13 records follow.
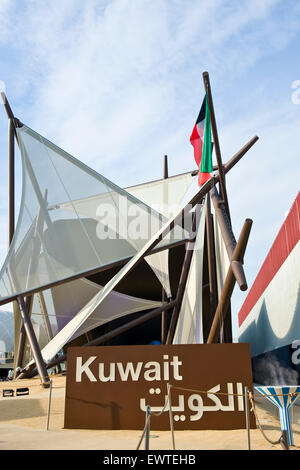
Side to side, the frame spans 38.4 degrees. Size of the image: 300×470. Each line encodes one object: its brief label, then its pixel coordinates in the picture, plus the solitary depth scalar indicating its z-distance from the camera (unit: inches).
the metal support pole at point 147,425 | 169.4
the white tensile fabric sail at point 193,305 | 526.5
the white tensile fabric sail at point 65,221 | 624.7
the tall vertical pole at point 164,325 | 771.4
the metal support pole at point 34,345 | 527.5
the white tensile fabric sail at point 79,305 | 740.6
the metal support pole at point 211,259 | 614.9
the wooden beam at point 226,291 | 350.1
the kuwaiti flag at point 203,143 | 514.9
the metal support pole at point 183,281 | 658.2
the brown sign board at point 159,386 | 305.1
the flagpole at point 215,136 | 484.9
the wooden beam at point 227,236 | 338.1
